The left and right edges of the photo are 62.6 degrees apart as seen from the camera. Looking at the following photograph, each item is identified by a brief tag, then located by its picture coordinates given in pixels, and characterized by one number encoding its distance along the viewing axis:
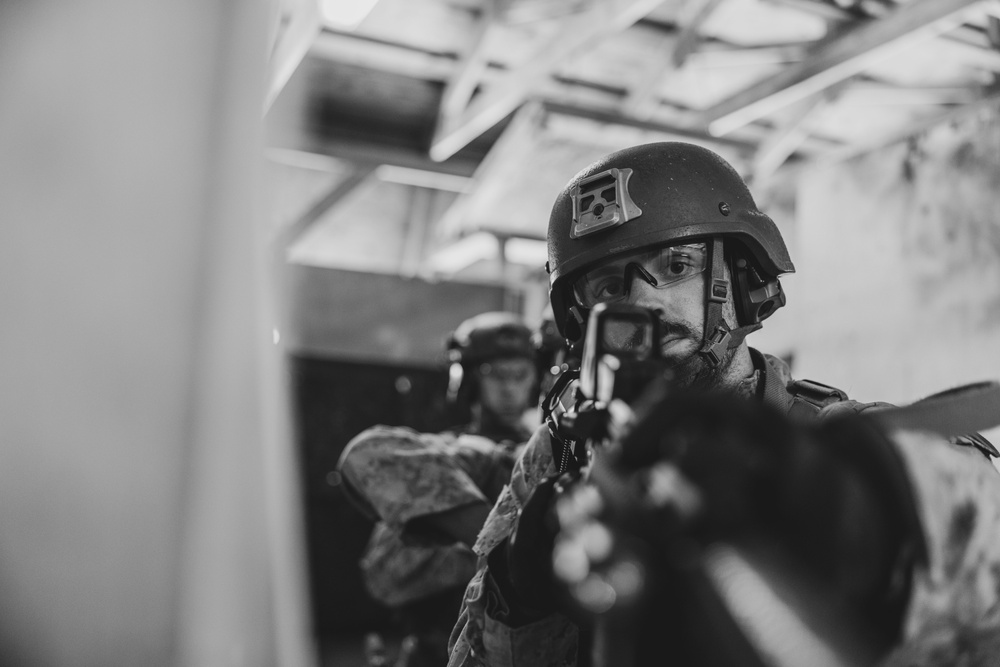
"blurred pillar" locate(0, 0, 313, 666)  0.83
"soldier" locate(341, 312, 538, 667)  2.94
